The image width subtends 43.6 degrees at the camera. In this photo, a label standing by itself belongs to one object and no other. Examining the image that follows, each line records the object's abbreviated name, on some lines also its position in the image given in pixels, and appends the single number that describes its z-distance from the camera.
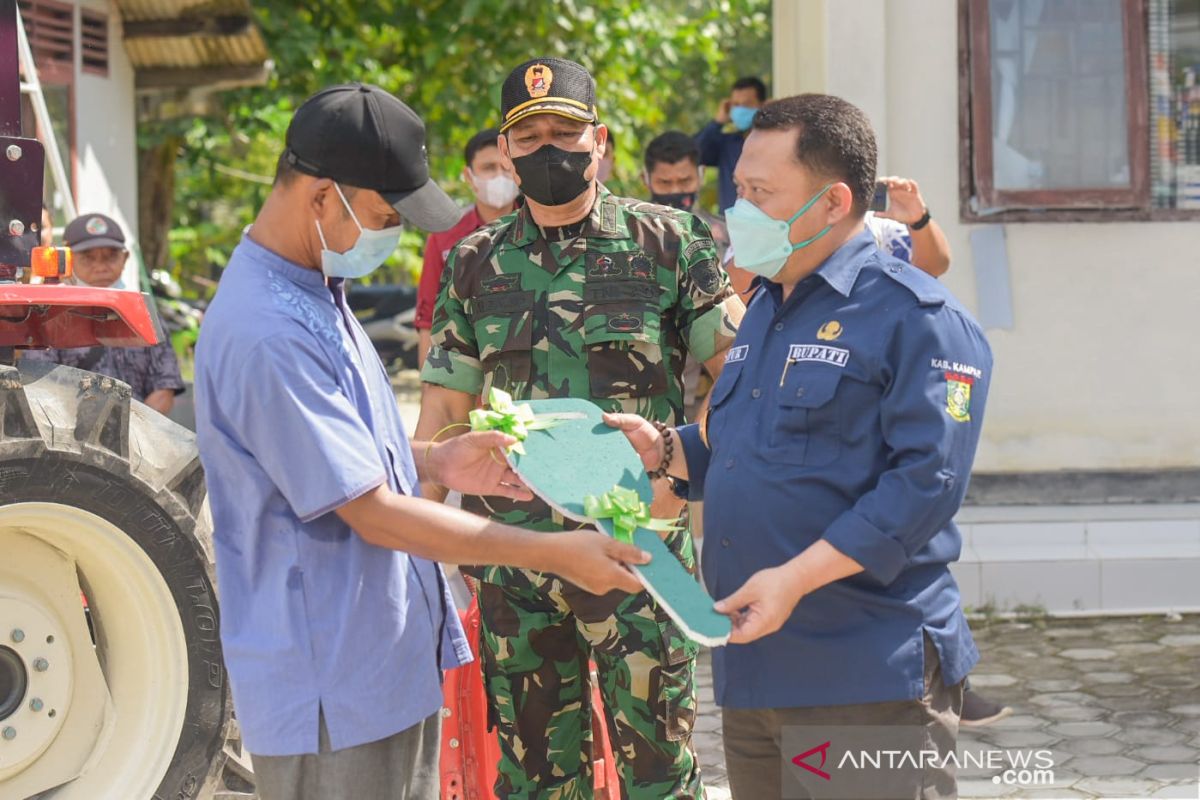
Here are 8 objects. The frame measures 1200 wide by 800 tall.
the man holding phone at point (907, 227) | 4.61
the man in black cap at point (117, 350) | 6.04
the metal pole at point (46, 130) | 5.46
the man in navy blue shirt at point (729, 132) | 7.93
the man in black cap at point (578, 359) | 3.51
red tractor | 3.74
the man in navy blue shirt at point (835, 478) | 2.57
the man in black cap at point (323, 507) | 2.48
